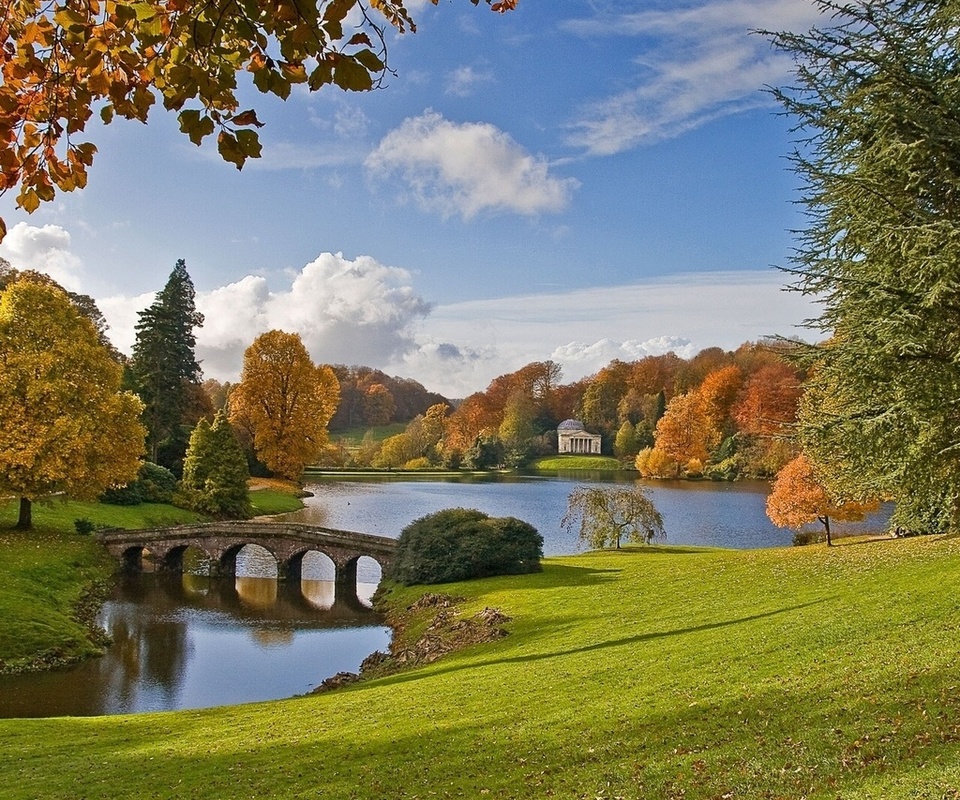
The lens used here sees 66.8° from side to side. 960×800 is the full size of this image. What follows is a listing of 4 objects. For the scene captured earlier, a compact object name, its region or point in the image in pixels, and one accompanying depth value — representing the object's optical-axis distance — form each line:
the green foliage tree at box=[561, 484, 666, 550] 35.81
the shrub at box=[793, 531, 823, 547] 32.53
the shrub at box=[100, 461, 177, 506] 38.03
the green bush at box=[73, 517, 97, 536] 32.03
